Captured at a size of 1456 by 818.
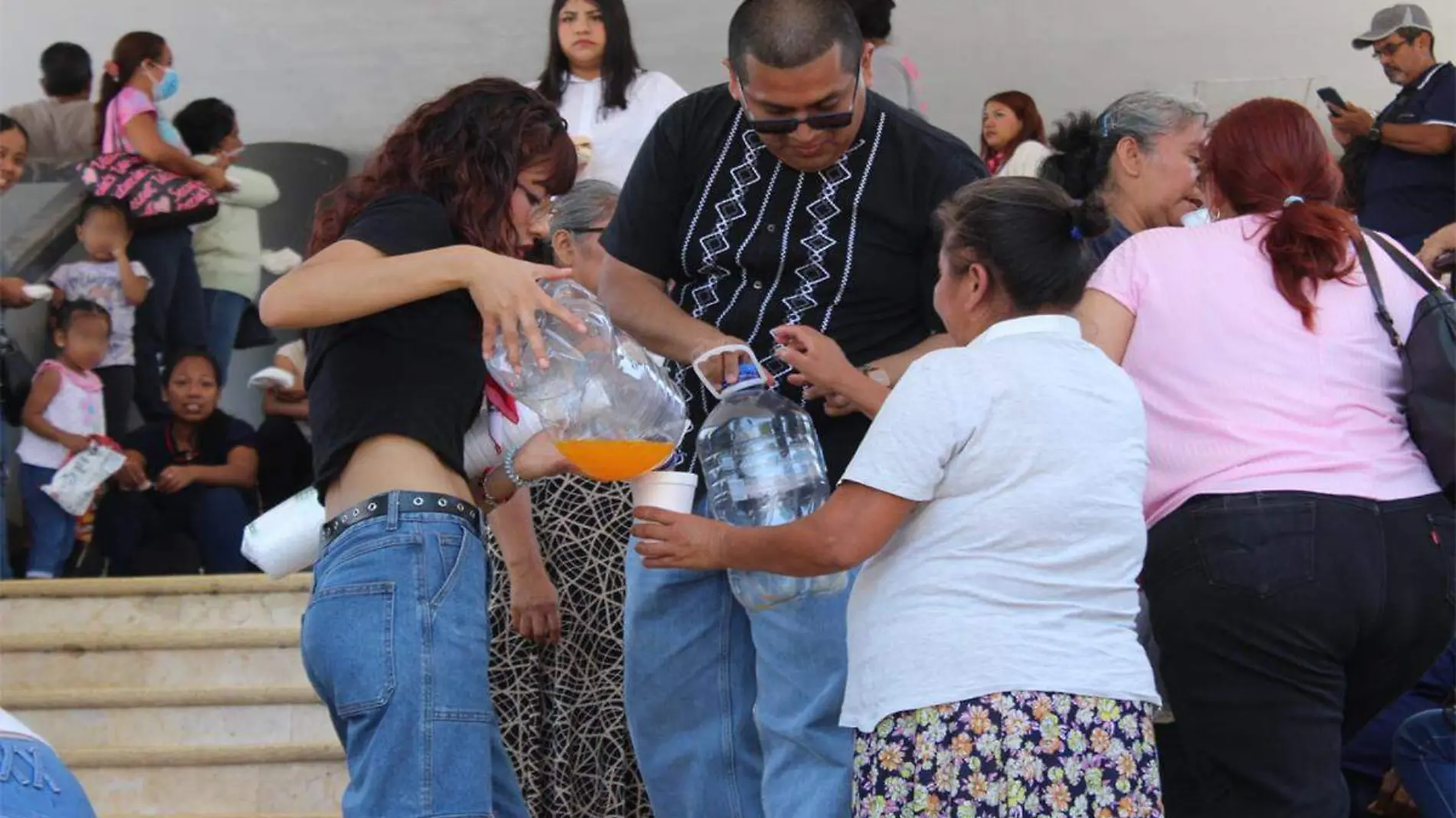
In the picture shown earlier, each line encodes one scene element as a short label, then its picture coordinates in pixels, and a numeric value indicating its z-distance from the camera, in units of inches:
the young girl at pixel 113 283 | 272.7
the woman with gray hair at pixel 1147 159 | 157.9
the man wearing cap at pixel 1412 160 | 239.8
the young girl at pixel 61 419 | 249.9
